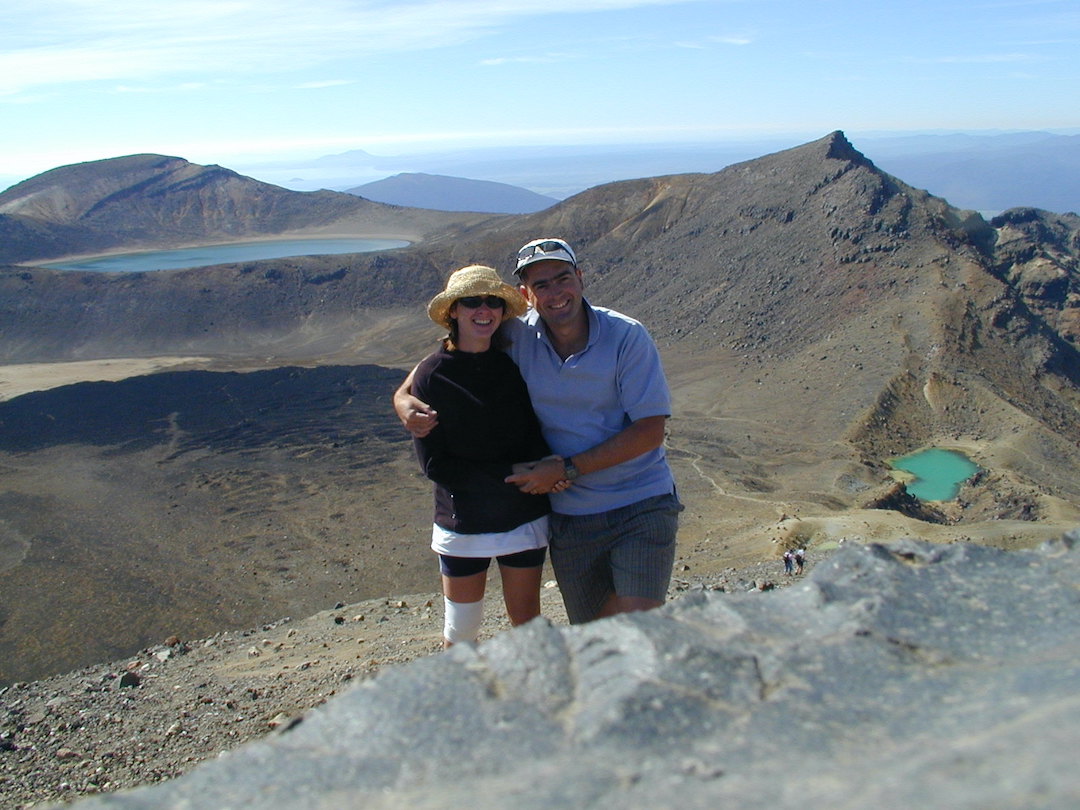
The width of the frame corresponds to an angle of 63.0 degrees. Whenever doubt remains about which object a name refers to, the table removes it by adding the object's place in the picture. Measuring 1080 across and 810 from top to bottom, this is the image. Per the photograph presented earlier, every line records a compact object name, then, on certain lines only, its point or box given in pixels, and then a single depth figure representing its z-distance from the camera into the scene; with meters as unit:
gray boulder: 1.74
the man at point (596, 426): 3.83
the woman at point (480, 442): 3.91
